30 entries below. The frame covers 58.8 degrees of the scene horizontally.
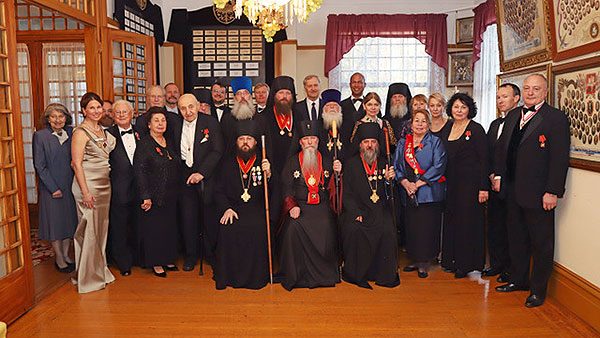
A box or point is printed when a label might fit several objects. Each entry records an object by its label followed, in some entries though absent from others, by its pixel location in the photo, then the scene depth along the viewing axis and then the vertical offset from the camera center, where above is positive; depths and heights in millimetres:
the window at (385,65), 8508 +961
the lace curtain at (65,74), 7389 +775
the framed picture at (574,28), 3643 +687
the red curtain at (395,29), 8211 +1477
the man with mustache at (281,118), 5406 +83
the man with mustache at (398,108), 5803 +182
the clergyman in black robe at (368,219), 4738 -854
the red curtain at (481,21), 7392 +1460
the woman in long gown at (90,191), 4484 -535
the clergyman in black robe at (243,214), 4699 -793
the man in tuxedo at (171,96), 6109 +364
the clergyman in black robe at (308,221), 4676 -849
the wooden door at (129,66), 6035 +747
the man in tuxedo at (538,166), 3967 -337
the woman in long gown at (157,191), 4816 -579
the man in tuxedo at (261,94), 6109 +371
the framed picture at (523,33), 4461 +819
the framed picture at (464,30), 8242 +1454
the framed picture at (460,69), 8273 +857
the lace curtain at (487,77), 7579 +679
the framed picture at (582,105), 3697 +123
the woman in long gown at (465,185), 4809 -562
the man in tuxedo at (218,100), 6062 +310
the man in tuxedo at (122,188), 4867 -550
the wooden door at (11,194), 3939 -484
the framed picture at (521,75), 4430 +449
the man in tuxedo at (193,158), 5070 -294
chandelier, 4993 +1129
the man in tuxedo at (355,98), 6095 +317
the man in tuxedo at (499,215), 4781 -851
